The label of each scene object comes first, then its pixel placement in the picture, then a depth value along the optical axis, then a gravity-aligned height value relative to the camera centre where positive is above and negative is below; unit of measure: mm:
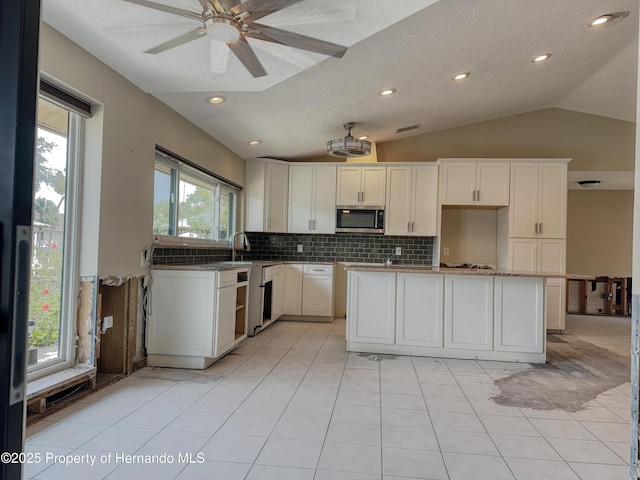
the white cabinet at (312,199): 5762 +755
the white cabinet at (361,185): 5668 +971
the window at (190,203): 3615 +487
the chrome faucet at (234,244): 5292 +33
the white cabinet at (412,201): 5559 +742
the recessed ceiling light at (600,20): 3179 +2011
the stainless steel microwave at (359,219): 5664 +461
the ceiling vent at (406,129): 5438 +1774
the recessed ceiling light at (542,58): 3732 +1972
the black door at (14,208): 679 +60
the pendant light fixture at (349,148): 4367 +1185
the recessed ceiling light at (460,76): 3802 +1796
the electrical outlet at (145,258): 3161 -121
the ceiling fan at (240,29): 1694 +1079
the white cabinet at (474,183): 5352 +993
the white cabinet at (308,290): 5504 -608
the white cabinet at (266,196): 5699 +767
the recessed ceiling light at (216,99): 3355 +1319
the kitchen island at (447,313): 3639 -600
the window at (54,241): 2381 -1
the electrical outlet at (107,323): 2836 -607
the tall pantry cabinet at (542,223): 5207 +432
